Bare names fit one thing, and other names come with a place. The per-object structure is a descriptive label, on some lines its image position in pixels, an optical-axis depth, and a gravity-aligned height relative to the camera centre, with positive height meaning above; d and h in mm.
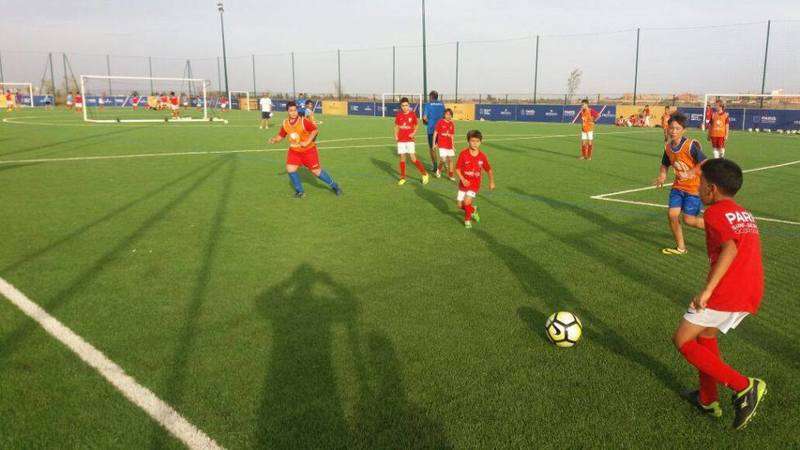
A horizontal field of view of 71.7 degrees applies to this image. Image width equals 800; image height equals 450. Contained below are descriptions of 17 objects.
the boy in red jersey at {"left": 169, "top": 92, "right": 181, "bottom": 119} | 41406 +1026
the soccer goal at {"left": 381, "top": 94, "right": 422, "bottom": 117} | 48859 +1838
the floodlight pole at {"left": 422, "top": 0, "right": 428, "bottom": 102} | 35938 +3374
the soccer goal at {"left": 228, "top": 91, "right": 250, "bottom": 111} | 72819 +3135
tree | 68550 +4573
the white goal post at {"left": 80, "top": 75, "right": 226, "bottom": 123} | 65688 +2601
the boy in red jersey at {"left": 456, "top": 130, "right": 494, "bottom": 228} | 8383 -804
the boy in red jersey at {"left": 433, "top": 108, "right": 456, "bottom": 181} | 12981 -410
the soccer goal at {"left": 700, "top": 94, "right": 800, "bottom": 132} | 32344 +447
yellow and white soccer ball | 4406 -1668
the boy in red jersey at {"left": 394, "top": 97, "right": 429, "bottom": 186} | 12961 -343
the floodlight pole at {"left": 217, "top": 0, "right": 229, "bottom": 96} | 52288 +8726
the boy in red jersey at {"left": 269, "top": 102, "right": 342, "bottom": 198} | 10672 -523
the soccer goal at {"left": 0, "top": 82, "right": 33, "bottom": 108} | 69250 +2883
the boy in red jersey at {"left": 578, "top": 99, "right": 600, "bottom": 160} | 17453 -377
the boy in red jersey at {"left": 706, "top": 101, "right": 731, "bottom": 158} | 16375 -305
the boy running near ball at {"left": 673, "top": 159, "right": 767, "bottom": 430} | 3234 -1014
